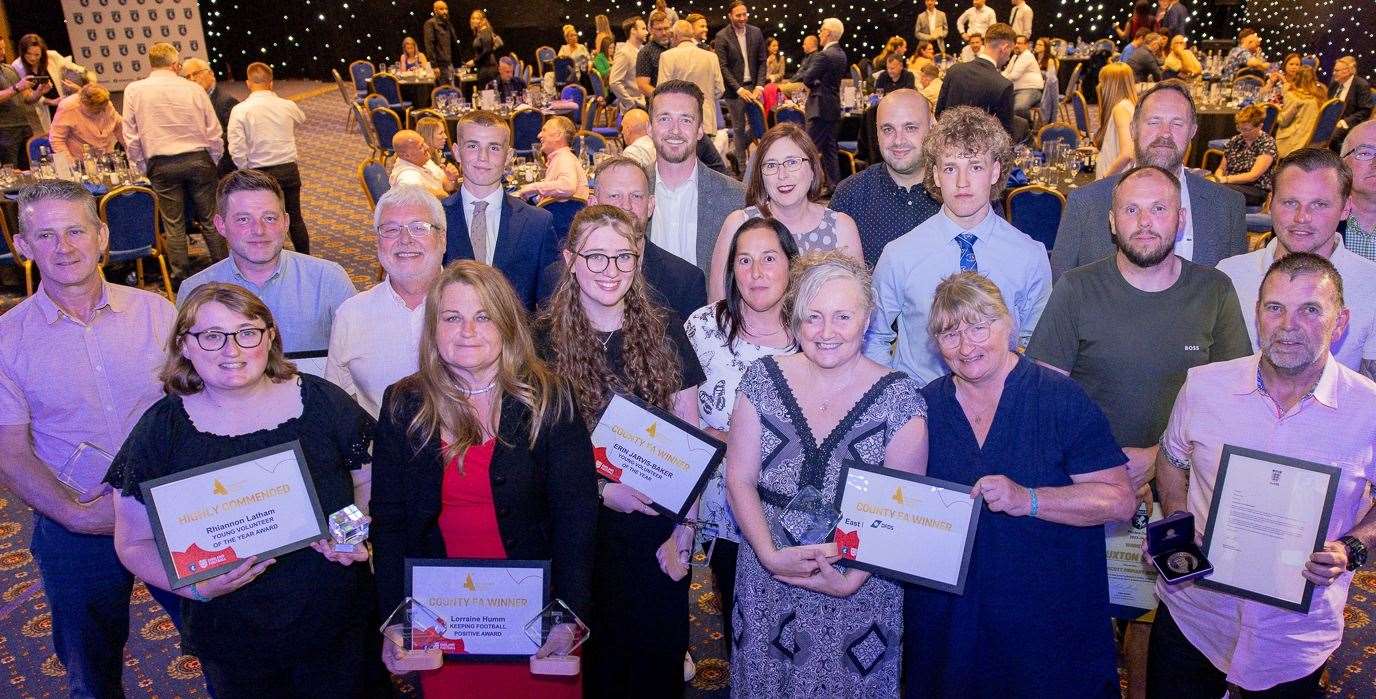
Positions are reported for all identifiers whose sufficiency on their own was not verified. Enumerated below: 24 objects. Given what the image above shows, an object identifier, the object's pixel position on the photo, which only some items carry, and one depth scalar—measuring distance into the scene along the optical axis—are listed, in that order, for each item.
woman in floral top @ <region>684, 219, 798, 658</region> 2.77
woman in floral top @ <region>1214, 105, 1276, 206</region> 7.02
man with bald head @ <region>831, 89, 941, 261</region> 3.68
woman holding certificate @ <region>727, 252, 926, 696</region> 2.31
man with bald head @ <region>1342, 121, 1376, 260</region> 3.40
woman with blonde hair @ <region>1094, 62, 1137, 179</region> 5.93
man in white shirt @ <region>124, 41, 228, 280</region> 7.17
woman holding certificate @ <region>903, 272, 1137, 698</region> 2.20
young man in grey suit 4.09
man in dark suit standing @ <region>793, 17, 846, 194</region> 9.06
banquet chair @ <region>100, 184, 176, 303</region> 6.50
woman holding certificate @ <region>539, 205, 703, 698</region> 2.64
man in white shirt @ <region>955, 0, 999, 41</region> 14.49
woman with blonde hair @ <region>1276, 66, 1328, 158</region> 8.09
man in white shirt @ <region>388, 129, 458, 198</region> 6.16
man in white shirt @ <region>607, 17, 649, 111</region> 11.30
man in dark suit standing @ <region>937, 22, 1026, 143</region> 7.55
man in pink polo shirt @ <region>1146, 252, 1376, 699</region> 2.23
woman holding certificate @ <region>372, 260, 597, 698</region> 2.29
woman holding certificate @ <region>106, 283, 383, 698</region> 2.25
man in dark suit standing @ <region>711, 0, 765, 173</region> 10.13
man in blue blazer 3.79
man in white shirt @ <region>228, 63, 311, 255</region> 7.51
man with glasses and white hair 2.87
